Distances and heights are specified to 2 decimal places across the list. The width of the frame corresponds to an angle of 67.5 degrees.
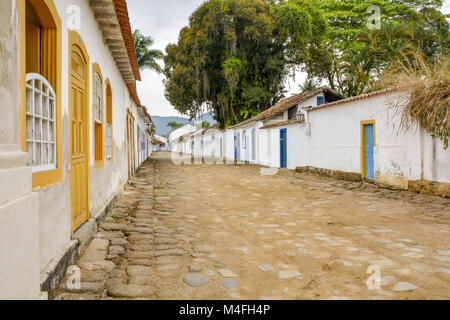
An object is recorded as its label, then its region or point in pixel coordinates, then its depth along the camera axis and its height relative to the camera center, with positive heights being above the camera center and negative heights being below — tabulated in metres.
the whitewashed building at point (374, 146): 8.22 +0.14
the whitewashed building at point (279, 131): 16.48 +1.20
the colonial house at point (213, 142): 33.02 +1.15
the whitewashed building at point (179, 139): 55.92 +2.69
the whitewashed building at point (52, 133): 1.94 +0.21
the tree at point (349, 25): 24.17 +9.66
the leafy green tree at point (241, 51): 21.69 +6.97
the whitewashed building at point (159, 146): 60.51 +1.71
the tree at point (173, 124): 86.12 +7.57
